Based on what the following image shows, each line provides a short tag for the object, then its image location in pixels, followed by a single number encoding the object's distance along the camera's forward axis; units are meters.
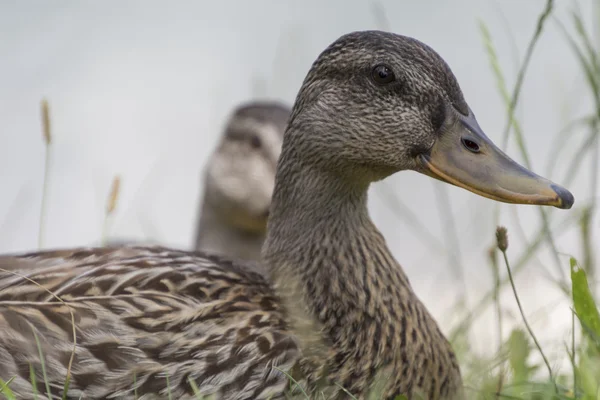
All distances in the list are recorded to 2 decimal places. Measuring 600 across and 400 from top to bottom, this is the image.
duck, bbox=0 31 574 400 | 6.50
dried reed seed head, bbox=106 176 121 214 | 8.34
